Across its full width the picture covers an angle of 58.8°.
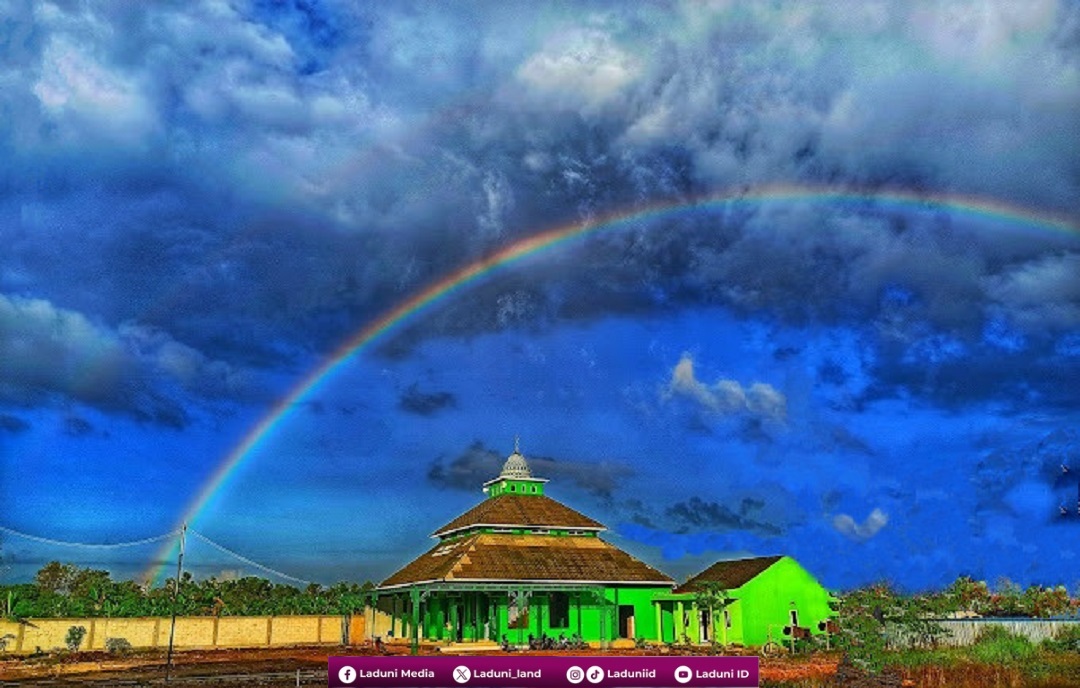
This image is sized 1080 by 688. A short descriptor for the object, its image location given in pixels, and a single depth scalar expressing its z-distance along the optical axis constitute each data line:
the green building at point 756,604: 52.88
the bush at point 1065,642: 39.38
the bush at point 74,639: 59.07
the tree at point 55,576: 97.69
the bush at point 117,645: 59.90
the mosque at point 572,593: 51.19
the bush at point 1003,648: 35.38
